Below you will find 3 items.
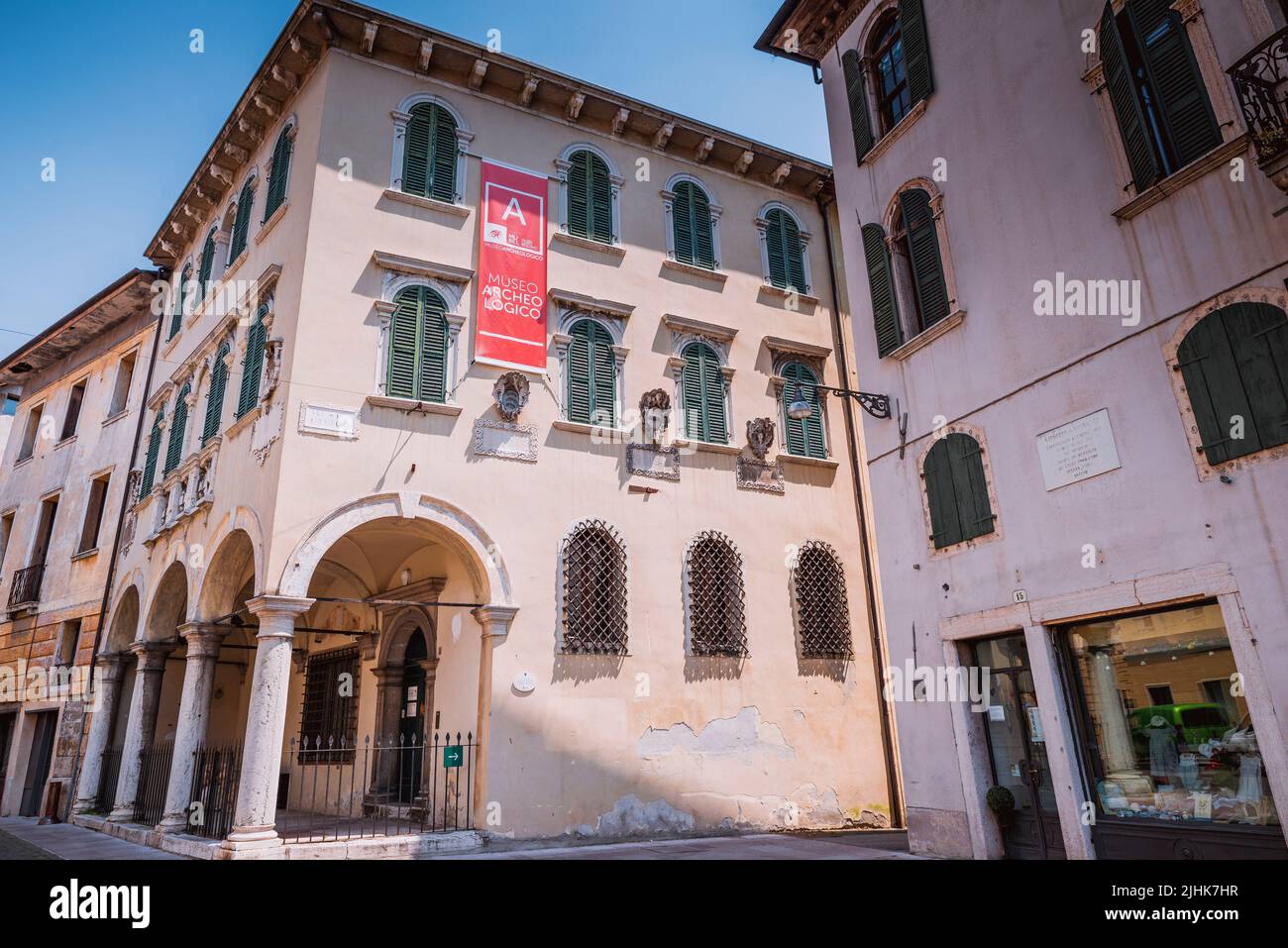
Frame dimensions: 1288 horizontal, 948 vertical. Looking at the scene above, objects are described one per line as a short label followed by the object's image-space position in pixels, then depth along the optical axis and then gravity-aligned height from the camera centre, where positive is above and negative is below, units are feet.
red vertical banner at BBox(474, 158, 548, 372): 41.98 +23.53
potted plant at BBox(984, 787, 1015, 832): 28.63 -2.08
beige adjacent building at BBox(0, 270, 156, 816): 58.85 +18.84
